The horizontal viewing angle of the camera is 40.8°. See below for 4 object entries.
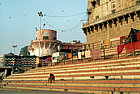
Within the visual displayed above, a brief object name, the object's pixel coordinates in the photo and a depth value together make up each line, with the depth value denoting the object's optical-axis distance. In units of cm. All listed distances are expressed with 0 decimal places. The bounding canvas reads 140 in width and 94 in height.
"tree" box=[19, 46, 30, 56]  16932
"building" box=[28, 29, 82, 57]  7931
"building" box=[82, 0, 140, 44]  3081
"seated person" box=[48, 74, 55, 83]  2041
